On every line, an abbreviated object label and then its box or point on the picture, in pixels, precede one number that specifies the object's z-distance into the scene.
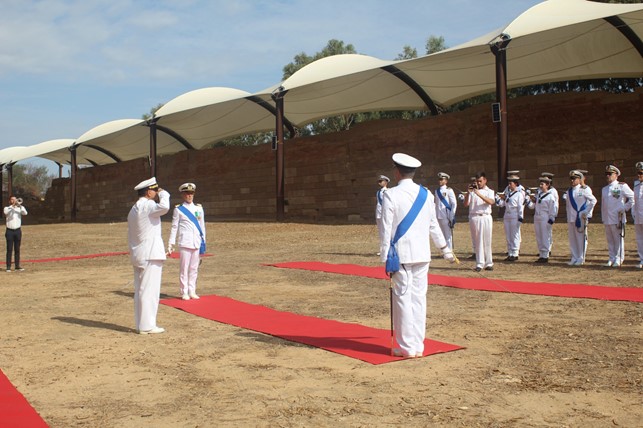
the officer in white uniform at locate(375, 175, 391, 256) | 12.78
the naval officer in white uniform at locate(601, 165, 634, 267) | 11.35
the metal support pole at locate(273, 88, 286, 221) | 24.09
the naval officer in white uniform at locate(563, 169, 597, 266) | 11.81
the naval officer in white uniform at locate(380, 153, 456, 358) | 5.50
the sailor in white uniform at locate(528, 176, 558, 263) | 12.58
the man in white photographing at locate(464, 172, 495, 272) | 11.36
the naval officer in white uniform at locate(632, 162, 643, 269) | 11.02
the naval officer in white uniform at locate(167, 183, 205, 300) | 8.98
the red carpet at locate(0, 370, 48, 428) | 3.99
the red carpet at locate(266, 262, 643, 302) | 8.33
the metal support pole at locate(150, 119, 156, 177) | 29.85
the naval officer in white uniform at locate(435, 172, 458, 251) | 13.77
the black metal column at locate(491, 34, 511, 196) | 17.72
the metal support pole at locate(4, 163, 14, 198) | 42.48
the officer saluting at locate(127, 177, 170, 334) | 6.89
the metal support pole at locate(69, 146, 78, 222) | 35.91
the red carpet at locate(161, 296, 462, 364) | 5.77
